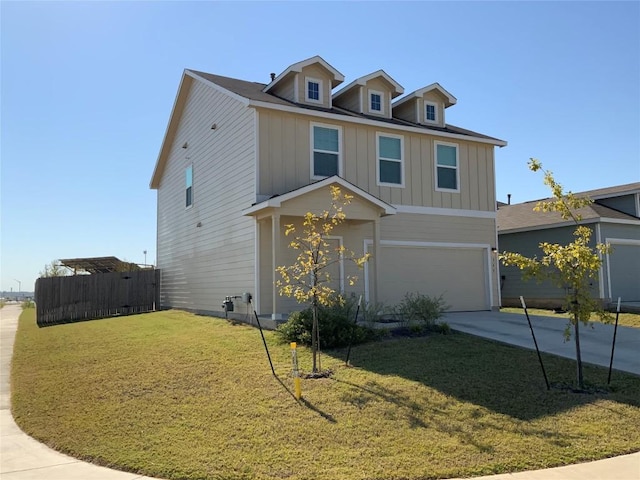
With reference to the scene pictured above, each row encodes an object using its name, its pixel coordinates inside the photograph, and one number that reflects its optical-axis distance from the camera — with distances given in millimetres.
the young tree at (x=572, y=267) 8086
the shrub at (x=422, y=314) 12148
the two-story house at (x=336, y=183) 14266
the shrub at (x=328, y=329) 10688
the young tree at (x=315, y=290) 8961
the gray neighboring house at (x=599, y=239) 20203
